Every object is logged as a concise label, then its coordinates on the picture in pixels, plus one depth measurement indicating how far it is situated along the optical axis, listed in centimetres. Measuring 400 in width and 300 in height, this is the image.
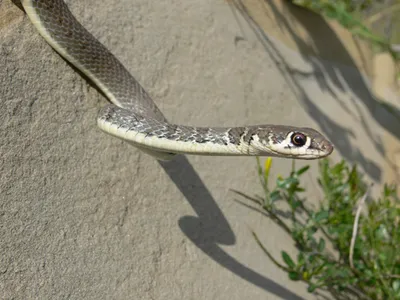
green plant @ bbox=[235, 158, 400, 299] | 36
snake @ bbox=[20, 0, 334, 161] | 29
